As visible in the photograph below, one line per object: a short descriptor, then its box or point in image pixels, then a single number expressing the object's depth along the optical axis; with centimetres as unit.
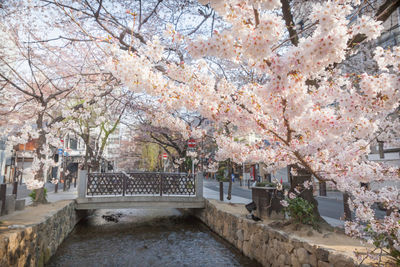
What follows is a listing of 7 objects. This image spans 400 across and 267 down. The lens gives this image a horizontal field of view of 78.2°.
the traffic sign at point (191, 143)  1412
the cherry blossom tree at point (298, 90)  290
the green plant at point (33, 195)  1068
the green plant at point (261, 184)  902
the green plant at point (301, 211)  624
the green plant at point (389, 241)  397
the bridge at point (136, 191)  1162
